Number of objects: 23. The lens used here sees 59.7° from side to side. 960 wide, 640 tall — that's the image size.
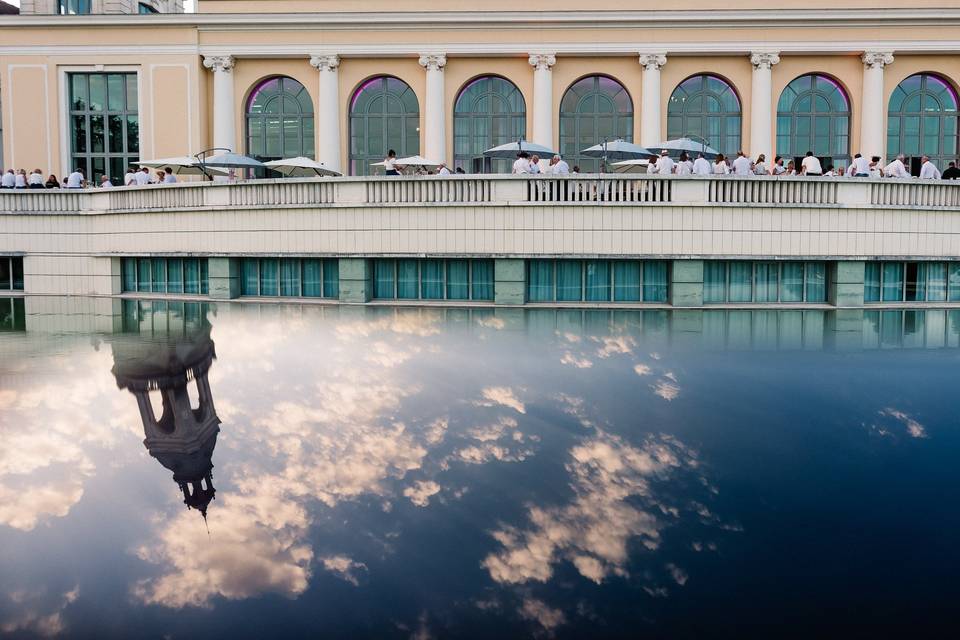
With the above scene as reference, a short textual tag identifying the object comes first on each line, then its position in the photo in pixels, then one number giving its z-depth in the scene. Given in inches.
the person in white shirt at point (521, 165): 966.4
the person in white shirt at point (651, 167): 939.3
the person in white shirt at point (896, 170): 953.3
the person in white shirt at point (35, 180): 1242.0
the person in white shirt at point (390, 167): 1109.1
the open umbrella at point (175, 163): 1196.5
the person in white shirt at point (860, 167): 949.8
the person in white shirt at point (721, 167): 914.7
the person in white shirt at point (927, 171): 986.1
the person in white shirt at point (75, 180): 1190.3
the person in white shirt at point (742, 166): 974.7
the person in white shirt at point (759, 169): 1025.8
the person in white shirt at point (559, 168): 945.8
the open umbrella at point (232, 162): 1155.3
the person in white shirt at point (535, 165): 936.9
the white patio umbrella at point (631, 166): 1068.1
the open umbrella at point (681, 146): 1080.8
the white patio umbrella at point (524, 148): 1059.9
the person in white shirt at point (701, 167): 927.0
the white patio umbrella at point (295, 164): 1171.3
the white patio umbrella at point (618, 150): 1041.5
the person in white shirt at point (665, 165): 939.3
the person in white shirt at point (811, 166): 960.4
